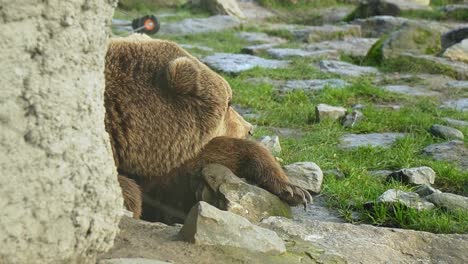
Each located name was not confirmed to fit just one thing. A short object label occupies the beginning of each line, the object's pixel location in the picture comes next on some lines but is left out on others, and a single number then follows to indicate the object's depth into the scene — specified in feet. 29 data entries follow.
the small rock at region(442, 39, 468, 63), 62.89
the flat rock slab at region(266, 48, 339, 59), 68.85
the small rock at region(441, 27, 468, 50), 71.82
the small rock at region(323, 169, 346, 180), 31.12
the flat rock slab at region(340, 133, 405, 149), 37.62
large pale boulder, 11.62
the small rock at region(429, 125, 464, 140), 38.63
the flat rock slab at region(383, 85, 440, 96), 52.44
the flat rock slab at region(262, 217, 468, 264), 19.62
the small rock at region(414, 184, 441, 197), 27.40
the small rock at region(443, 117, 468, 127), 42.14
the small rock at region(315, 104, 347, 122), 42.50
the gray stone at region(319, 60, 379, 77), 59.98
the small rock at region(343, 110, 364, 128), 41.95
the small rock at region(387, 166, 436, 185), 29.81
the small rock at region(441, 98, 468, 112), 47.44
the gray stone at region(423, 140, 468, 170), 34.63
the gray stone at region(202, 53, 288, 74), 59.77
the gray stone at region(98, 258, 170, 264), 14.25
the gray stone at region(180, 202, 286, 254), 16.37
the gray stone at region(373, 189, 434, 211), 25.19
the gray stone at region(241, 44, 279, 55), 70.85
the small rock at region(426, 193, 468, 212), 25.30
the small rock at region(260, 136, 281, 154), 34.24
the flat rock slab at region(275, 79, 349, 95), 52.31
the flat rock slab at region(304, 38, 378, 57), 73.36
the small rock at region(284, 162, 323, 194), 28.30
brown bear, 22.79
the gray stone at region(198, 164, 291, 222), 23.49
